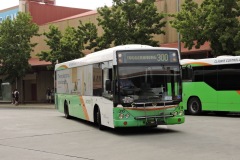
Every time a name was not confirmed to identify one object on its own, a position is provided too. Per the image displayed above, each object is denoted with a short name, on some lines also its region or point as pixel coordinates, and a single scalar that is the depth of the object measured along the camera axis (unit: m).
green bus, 19.78
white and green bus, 13.08
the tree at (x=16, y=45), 41.72
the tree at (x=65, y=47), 36.38
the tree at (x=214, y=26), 24.86
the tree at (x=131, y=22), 31.62
